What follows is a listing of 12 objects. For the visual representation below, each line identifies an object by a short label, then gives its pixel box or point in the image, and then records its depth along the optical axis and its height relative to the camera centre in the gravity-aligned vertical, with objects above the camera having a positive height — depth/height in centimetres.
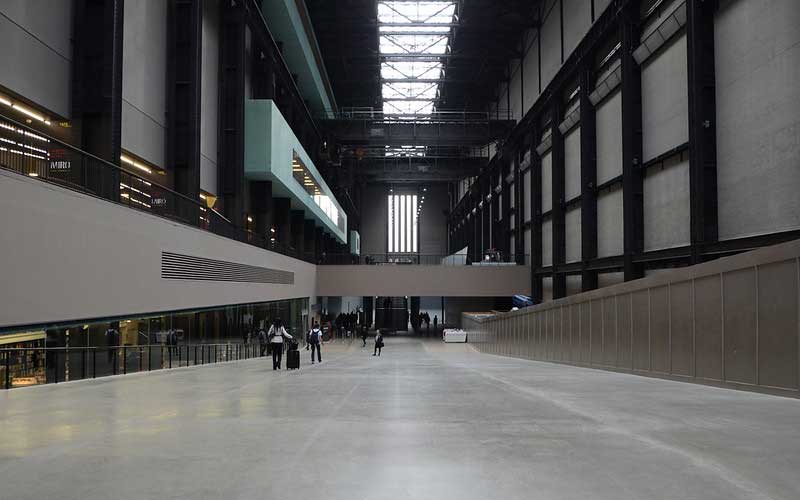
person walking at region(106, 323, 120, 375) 1519 -148
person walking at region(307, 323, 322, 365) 2184 -184
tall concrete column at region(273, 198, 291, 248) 3819 +411
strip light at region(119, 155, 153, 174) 2074 +419
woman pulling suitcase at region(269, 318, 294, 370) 1684 -147
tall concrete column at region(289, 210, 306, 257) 4450 +416
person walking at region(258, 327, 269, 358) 2966 -262
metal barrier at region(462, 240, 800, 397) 991 -80
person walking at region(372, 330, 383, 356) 2972 -266
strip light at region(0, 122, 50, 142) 1049 +269
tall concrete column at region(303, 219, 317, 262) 4512 +233
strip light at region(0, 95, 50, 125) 1474 +432
